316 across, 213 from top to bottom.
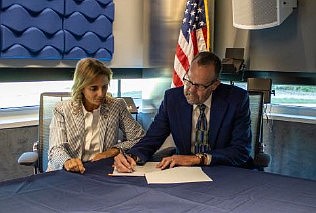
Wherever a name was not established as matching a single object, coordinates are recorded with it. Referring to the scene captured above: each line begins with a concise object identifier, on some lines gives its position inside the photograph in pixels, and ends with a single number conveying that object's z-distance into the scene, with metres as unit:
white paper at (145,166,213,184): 1.74
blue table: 1.42
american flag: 3.64
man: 2.23
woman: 2.26
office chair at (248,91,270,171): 2.53
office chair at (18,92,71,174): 2.52
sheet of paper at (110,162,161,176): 1.84
